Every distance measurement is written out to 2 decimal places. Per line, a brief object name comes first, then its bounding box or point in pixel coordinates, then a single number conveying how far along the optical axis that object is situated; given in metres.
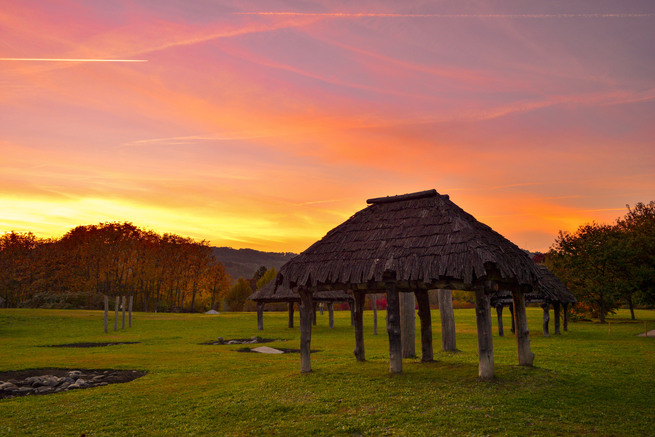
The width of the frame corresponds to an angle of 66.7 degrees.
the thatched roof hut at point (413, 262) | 13.79
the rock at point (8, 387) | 16.39
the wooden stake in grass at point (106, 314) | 38.84
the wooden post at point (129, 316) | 44.31
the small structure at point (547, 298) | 28.66
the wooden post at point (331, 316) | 41.62
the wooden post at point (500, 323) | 32.25
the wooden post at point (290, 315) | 42.41
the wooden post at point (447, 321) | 21.06
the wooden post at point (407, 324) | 19.28
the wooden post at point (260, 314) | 38.97
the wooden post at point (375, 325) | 34.61
